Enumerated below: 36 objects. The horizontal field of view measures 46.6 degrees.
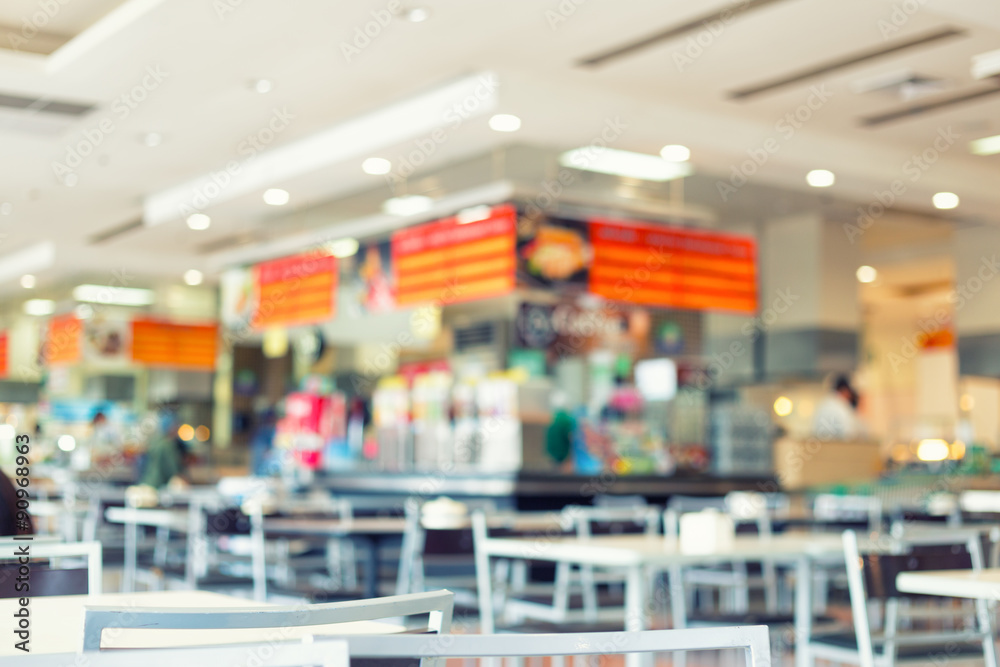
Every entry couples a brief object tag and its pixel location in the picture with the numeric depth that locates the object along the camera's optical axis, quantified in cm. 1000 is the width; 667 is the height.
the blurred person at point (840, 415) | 893
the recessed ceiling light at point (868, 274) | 1066
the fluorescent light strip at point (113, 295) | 1080
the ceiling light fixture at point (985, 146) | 665
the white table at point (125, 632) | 154
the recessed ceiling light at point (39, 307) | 1137
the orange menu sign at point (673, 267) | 642
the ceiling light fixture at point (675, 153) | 624
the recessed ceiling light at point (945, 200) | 712
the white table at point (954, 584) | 233
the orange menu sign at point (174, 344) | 1095
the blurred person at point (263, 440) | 1006
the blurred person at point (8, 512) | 287
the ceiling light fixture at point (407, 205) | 694
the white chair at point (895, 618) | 271
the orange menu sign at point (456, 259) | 612
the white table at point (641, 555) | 305
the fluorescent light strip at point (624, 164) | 638
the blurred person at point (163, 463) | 803
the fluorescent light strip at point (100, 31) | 479
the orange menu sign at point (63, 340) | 1073
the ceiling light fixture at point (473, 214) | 637
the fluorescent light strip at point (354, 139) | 562
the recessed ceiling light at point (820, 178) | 663
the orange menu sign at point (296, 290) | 755
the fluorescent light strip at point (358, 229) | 638
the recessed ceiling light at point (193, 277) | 1083
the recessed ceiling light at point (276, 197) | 738
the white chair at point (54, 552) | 224
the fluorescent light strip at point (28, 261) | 1014
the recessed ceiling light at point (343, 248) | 758
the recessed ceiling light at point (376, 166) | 655
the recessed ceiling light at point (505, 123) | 570
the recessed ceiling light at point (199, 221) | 830
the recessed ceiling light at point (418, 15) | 477
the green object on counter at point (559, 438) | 663
